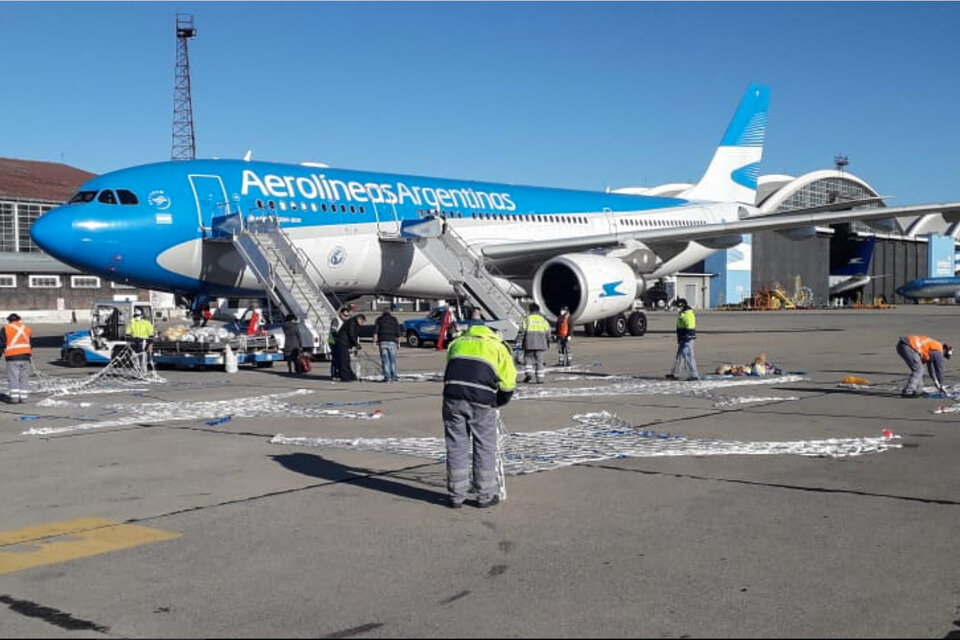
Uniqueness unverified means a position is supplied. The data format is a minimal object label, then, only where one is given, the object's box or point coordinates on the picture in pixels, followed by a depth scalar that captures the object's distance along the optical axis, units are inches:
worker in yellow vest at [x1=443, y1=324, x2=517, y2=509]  298.2
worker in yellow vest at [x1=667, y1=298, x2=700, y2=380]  666.2
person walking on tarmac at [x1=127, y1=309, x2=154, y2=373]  737.0
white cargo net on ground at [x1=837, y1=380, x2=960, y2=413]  501.7
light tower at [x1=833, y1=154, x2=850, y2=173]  5078.7
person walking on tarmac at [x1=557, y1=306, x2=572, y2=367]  786.8
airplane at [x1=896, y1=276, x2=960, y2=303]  3085.6
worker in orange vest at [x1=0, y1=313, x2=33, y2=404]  581.3
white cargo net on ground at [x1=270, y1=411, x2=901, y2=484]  377.7
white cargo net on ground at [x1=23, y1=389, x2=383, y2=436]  489.1
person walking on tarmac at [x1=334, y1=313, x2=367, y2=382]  685.3
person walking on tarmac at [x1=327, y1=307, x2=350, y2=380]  692.1
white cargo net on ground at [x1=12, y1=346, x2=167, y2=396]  657.6
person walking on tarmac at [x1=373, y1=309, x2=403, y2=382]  685.3
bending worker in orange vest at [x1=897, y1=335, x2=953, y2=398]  552.3
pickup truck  1113.4
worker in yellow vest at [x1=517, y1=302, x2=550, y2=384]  665.0
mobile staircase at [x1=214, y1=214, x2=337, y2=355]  799.7
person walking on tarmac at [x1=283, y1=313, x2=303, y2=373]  757.1
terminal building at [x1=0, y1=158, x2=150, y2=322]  2087.8
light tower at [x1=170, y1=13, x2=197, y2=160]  3070.9
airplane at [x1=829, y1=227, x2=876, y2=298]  3314.5
